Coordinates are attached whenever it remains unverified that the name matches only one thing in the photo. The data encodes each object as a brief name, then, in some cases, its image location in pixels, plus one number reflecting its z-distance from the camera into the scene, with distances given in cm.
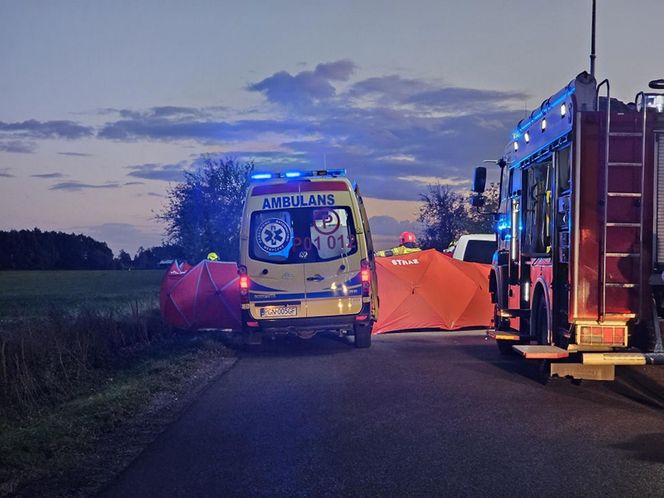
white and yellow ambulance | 1408
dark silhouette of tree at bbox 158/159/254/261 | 3288
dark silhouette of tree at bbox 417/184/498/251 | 3981
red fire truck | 927
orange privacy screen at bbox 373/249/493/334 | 1830
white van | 2145
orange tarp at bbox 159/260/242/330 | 1775
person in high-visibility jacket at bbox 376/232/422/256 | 2117
